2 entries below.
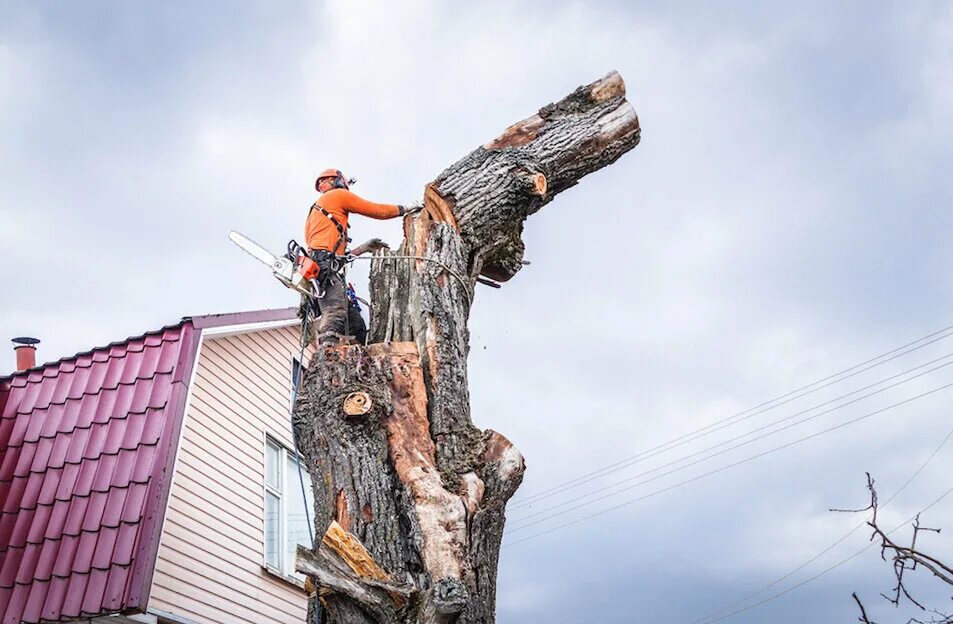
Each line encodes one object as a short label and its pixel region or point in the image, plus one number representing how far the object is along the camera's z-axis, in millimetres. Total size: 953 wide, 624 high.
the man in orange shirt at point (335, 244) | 6672
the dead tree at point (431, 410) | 4500
